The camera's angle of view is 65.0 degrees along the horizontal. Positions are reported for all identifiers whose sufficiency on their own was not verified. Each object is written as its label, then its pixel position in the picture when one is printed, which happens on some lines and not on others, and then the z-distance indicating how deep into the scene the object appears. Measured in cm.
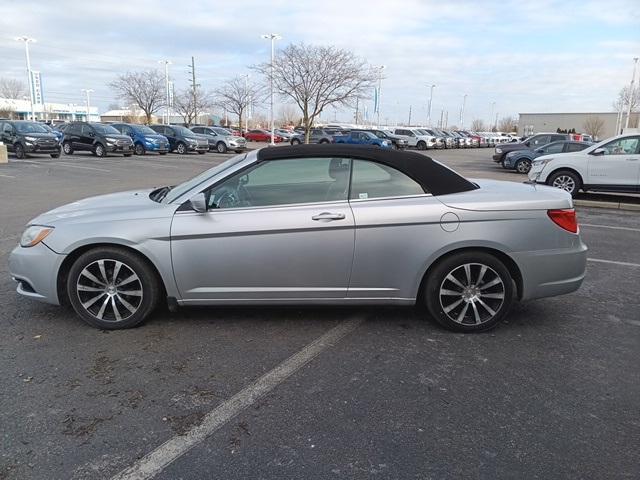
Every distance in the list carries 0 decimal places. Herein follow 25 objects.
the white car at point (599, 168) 1158
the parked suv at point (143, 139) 2772
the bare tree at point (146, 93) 6022
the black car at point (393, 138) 3800
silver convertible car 399
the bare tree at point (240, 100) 6019
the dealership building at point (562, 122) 8900
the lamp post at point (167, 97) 5928
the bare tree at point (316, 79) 3431
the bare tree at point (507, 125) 11195
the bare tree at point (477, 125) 12938
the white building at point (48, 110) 9294
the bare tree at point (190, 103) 6303
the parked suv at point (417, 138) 4091
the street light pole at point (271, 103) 3675
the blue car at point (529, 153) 1917
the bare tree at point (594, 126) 8081
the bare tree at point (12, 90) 10956
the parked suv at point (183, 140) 3022
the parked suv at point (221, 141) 3300
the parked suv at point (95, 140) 2480
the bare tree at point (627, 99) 6288
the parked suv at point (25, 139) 2250
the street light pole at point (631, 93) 5376
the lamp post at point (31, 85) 5640
